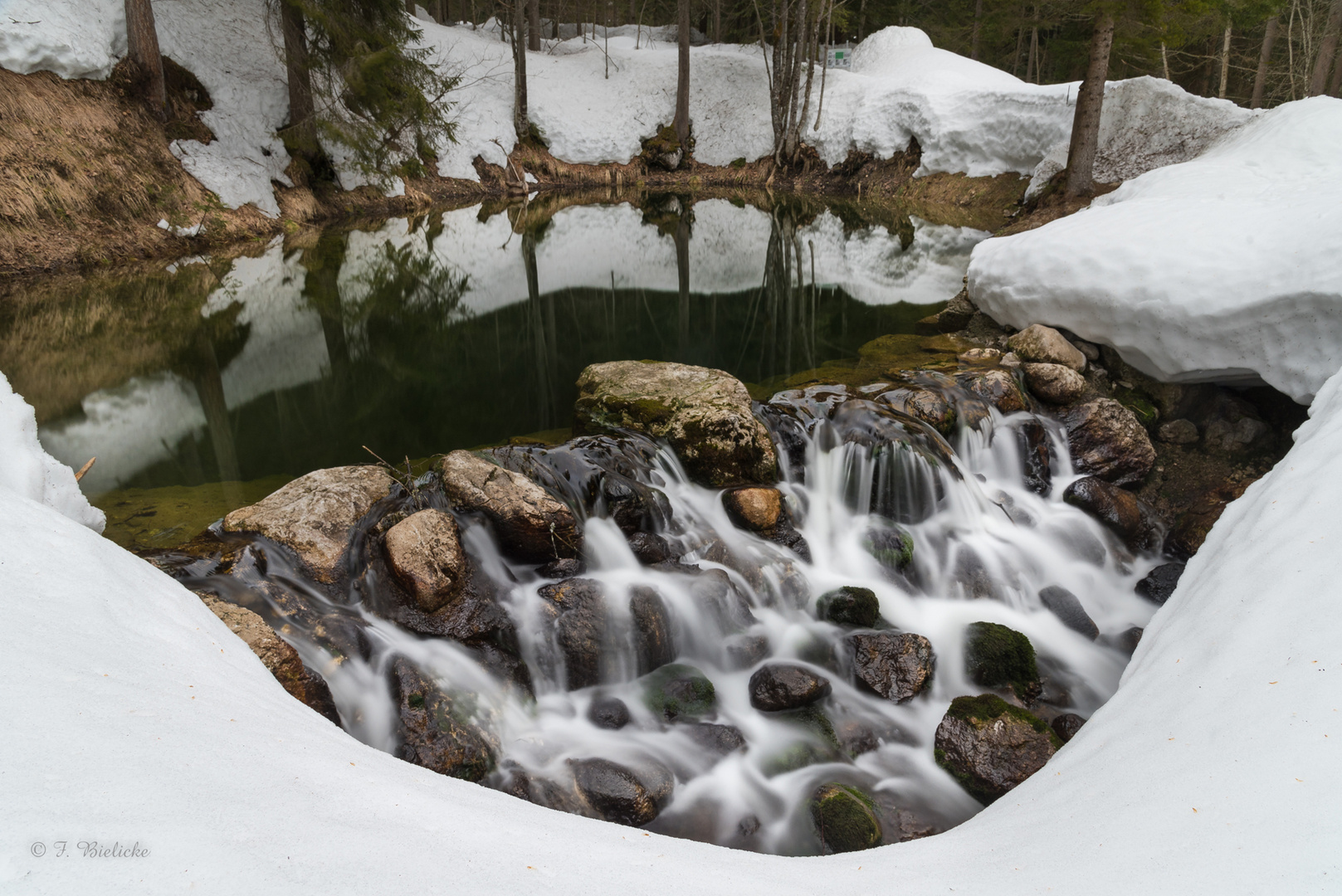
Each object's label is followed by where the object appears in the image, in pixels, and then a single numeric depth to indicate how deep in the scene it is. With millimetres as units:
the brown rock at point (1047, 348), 6609
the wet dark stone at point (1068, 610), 4551
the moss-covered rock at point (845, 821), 3127
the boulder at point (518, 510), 4367
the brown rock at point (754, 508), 5105
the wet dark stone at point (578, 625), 3959
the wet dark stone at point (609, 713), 3744
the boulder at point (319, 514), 4051
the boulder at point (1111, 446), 5820
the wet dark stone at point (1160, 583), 4789
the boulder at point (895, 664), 3994
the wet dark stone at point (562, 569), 4387
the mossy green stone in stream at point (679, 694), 3877
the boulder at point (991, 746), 3383
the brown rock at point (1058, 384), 6324
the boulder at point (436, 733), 3230
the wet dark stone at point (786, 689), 3896
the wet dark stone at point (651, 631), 4113
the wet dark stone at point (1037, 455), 5766
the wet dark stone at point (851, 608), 4441
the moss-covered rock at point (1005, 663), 4082
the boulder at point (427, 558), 3938
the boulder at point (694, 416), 5391
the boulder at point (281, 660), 3125
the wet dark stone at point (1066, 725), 3637
